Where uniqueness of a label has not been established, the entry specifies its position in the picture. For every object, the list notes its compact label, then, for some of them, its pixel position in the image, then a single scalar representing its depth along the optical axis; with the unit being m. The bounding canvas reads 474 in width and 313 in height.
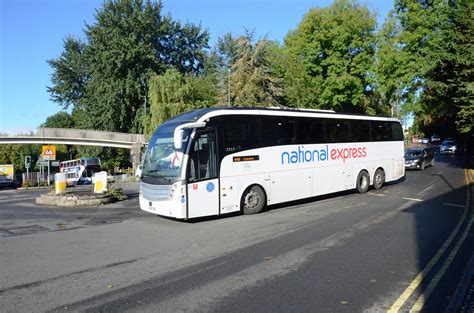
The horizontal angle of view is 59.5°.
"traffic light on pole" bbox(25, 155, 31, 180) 50.25
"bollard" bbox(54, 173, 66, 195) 17.36
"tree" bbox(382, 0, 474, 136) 20.72
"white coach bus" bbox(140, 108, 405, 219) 11.52
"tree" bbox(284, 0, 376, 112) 41.47
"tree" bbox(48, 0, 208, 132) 53.81
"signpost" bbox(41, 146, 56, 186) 35.49
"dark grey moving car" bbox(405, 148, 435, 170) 29.69
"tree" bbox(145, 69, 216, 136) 44.59
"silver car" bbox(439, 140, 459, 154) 50.75
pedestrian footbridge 54.06
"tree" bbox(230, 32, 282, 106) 35.41
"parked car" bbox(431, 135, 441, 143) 90.39
